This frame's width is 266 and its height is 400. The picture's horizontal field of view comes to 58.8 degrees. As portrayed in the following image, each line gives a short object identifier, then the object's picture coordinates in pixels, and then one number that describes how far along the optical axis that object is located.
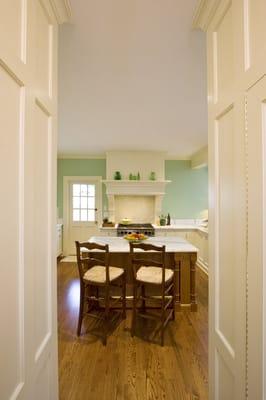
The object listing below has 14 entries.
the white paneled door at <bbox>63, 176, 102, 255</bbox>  6.06
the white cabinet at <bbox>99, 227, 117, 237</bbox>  5.21
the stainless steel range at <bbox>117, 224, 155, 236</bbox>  5.18
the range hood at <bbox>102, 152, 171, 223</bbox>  5.57
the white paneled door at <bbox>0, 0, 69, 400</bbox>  0.72
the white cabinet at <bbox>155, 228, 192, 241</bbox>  5.39
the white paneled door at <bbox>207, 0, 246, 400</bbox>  0.90
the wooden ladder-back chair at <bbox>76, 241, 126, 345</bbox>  2.51
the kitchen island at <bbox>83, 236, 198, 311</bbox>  3.10
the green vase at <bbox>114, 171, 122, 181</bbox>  5.51
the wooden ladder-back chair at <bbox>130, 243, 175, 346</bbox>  2.47
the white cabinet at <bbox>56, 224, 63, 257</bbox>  5.80
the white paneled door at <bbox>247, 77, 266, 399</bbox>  0.76
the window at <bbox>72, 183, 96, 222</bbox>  6.11
